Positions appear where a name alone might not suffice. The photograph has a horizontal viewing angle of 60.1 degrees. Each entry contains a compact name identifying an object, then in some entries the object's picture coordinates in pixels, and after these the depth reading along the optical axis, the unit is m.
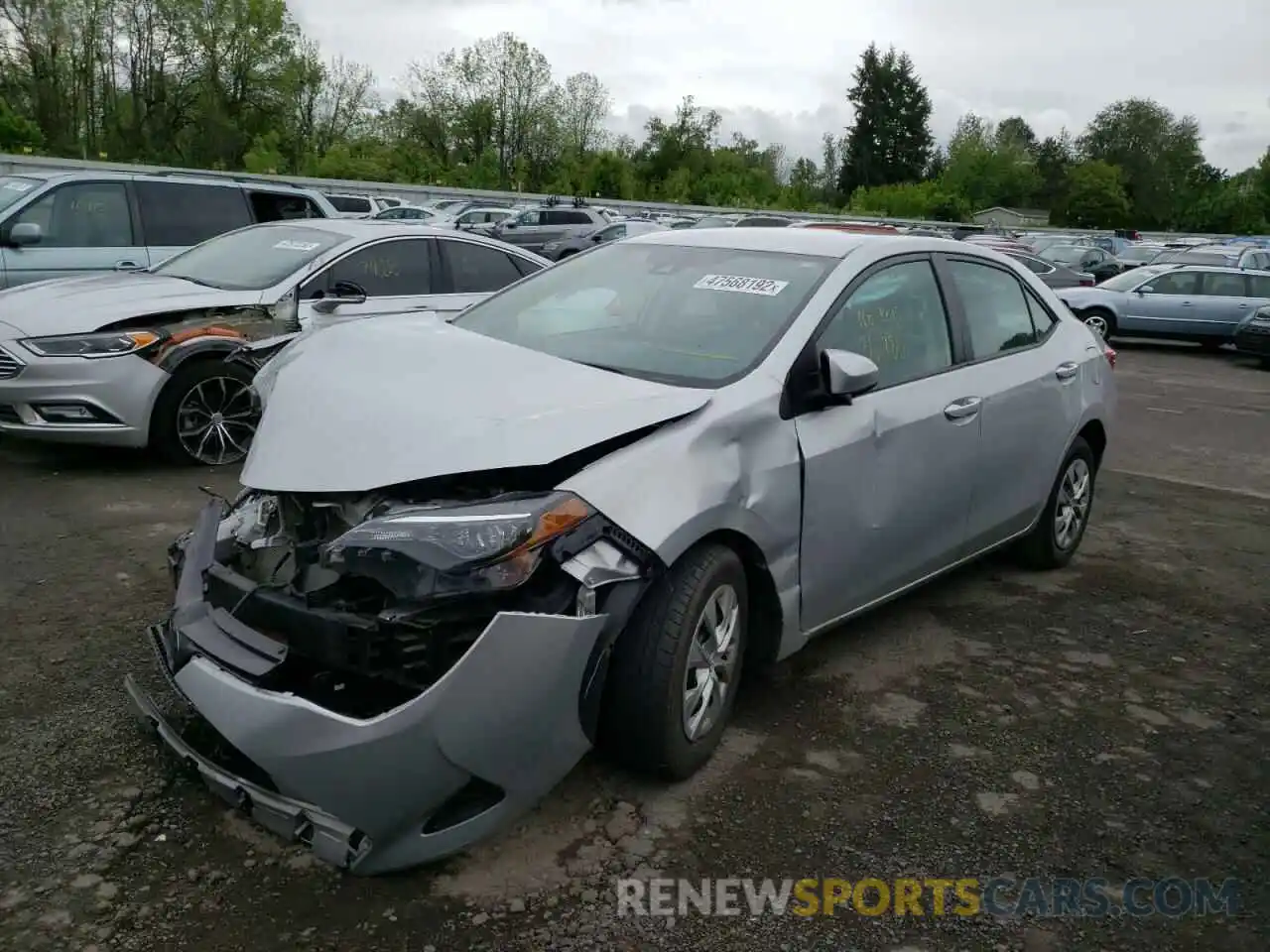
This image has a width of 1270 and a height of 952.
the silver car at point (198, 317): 6.25
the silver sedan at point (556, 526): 2.68
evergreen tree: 92.25
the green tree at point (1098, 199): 80.06
